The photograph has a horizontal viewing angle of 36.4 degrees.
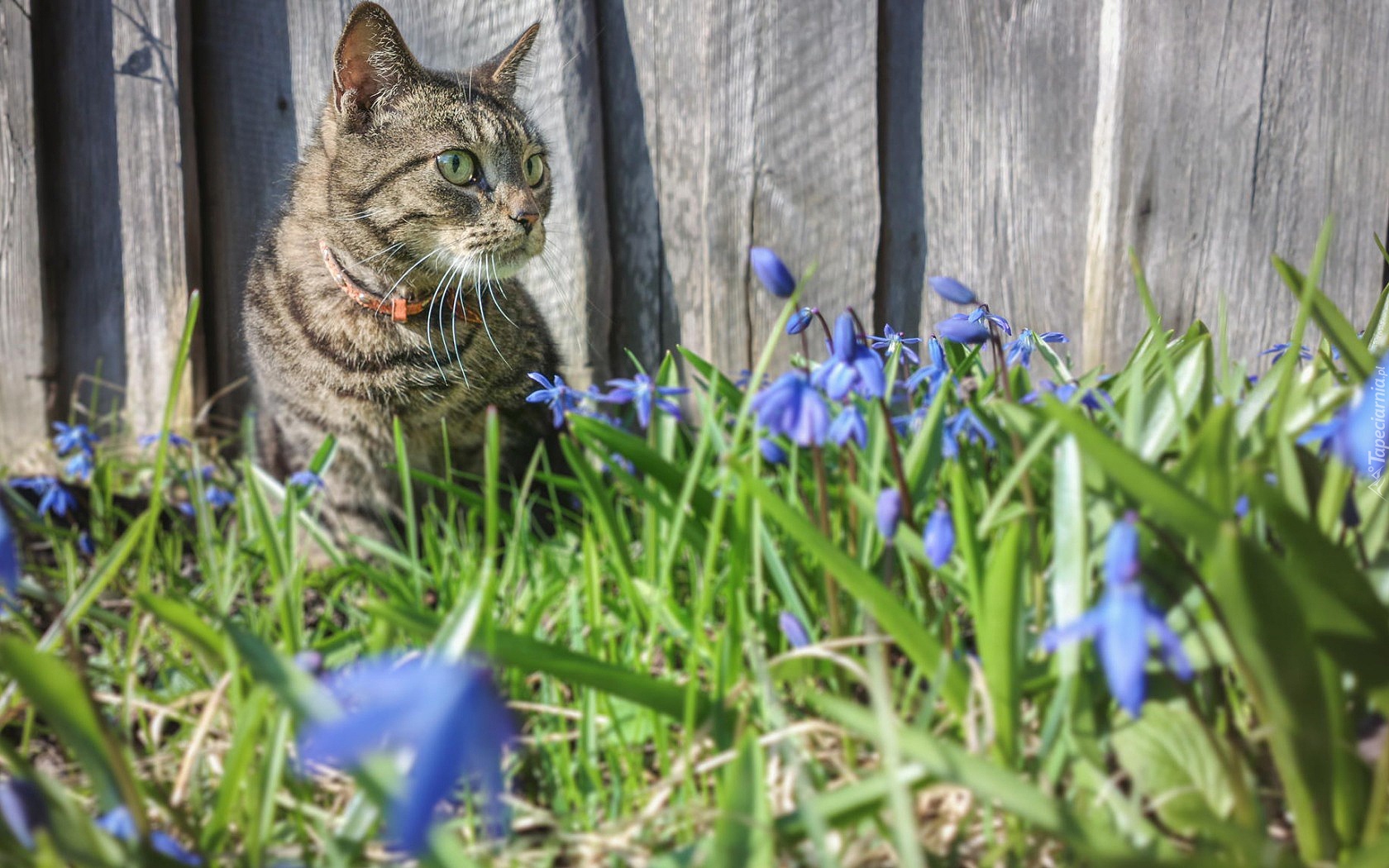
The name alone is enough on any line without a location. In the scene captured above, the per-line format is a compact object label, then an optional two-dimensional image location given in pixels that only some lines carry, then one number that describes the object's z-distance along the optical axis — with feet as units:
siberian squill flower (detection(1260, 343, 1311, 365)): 3.46
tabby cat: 3.89
